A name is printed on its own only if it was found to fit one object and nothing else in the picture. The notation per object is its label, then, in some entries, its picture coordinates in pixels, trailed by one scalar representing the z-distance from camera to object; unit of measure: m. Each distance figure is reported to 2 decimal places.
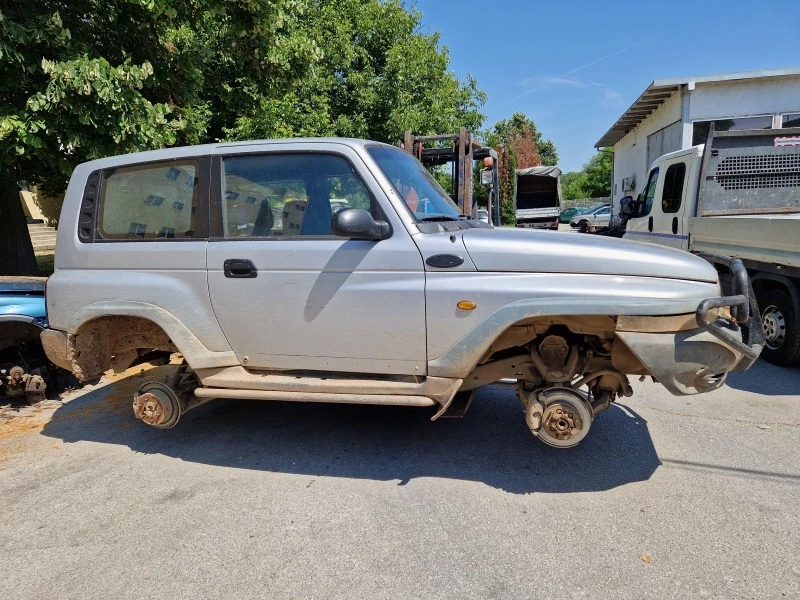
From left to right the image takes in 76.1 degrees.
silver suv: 2.87
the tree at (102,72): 5.18
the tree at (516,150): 25.27
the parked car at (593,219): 22.52
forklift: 9.16
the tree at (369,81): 12.99
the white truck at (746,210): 4.98
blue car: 4.45
